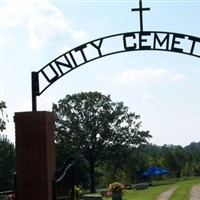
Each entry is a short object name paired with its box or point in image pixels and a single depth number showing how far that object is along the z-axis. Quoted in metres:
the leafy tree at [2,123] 12.20
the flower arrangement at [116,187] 25.38
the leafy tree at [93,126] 56.69
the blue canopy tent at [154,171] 52.88
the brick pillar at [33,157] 7.19
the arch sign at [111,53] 7.91
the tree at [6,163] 44.93
